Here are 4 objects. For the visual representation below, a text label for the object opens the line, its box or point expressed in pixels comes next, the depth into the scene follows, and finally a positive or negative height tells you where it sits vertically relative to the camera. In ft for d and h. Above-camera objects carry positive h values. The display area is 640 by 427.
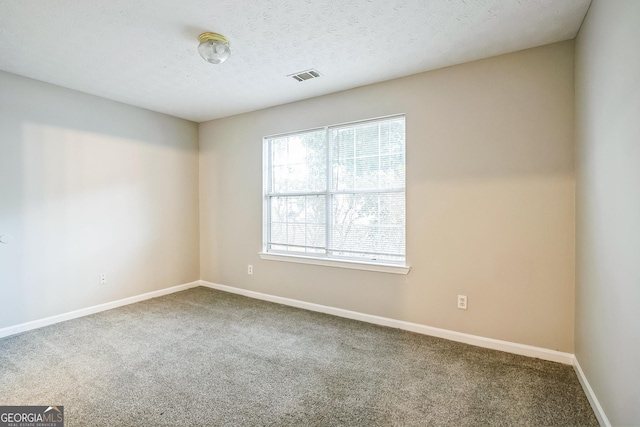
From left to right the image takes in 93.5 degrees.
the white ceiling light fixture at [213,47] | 7.25 +3.97
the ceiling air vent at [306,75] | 9.29 +4.21
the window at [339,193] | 9.93 +0.57
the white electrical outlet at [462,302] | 8.68 -2.70
